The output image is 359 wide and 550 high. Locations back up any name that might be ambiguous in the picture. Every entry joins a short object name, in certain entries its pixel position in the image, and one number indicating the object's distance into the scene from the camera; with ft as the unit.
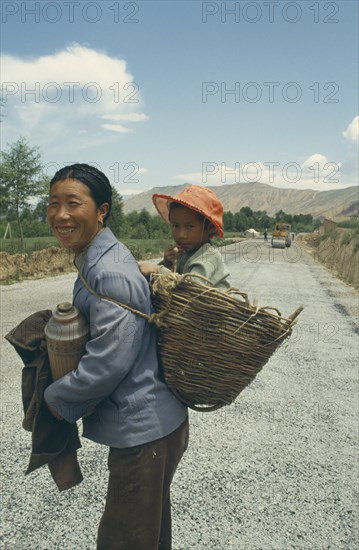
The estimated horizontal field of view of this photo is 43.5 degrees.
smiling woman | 5.10
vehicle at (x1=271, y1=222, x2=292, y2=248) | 150.20
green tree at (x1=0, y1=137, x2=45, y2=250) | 79.20
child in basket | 6.31
